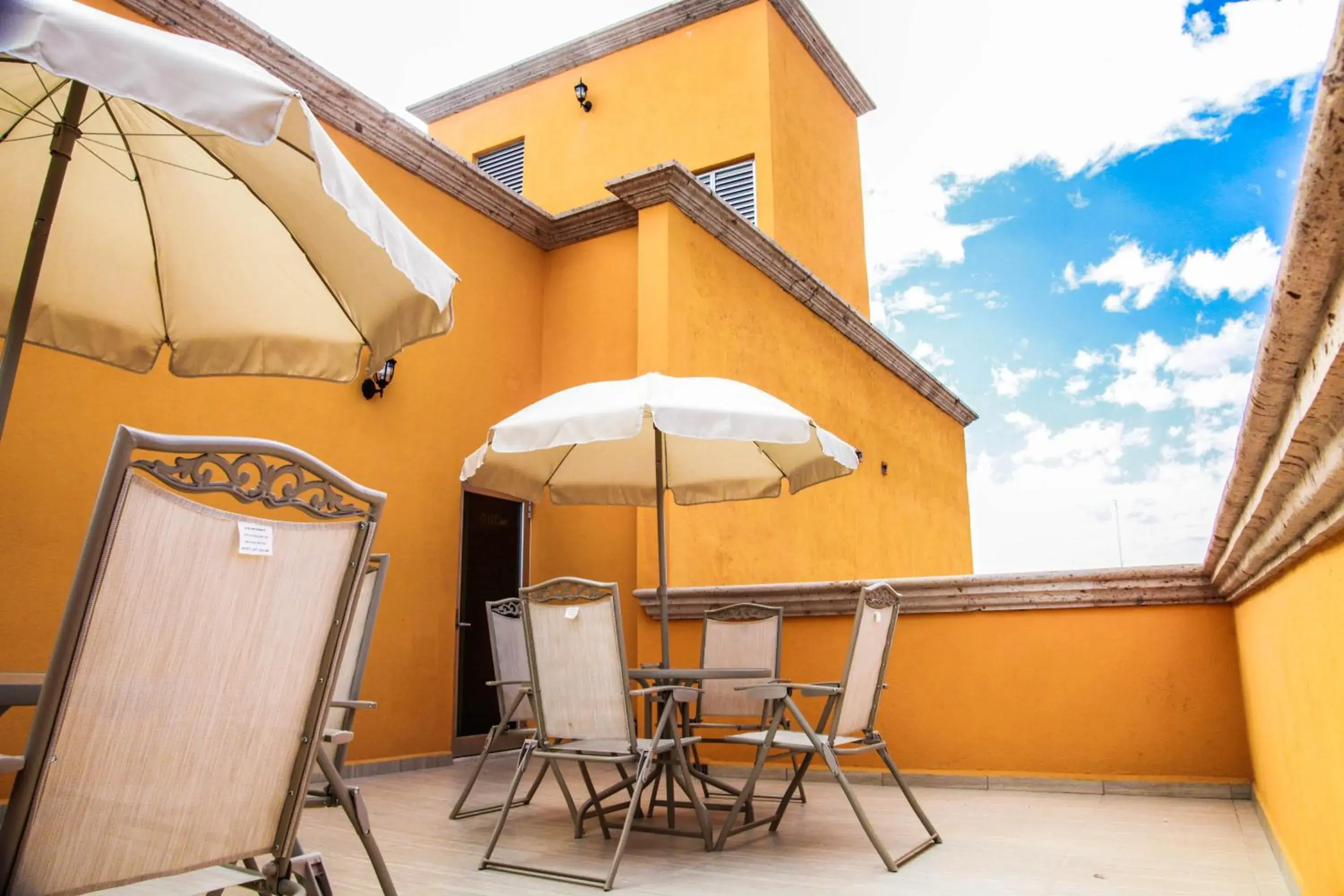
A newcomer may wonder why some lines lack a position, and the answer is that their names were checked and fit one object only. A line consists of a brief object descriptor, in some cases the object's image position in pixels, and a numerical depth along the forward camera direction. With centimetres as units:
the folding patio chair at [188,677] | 115
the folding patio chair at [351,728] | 175
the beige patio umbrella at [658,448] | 374
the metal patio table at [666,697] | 360
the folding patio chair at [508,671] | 414
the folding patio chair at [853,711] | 330
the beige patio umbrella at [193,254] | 283
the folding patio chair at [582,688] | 320
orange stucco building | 446
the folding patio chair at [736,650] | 465
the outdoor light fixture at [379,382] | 605
